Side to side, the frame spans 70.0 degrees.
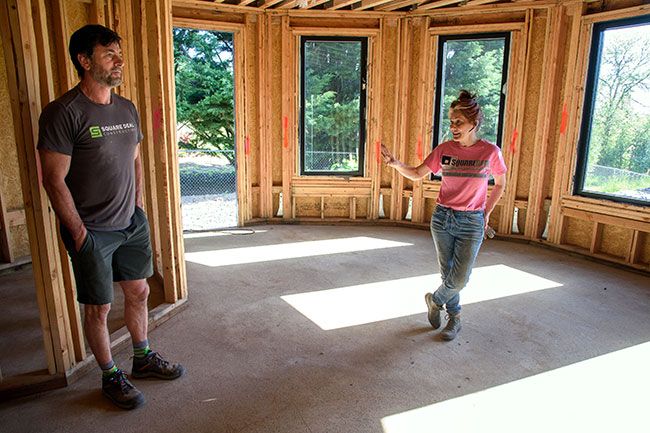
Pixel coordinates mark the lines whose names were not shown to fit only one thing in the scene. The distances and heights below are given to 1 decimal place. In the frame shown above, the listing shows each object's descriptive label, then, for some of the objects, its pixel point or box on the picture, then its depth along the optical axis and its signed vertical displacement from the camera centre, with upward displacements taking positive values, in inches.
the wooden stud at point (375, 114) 255.1 +8.5
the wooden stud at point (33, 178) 90.0 -10.3
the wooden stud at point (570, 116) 205.9 +6.6
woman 116.6 -14.3
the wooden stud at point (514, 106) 225.9 +12.1
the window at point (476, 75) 237.0 +28.5
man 83.1 -10.6
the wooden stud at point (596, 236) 207.3 -46.3
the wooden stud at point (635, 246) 193.3 -47.2
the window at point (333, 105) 259.4 +13.4
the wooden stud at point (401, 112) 252.1 +9.7
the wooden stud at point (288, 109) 252.8 +10.9
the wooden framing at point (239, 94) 235.2 +18.2
